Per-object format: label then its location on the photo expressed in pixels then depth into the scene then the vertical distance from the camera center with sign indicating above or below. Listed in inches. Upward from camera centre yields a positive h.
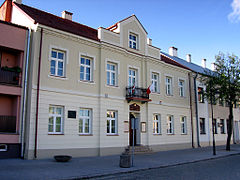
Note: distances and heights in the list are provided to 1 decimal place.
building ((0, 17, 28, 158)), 550.9 +74.7
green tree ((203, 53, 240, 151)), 854.5 +134.6
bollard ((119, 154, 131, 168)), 468.1 -74.8
